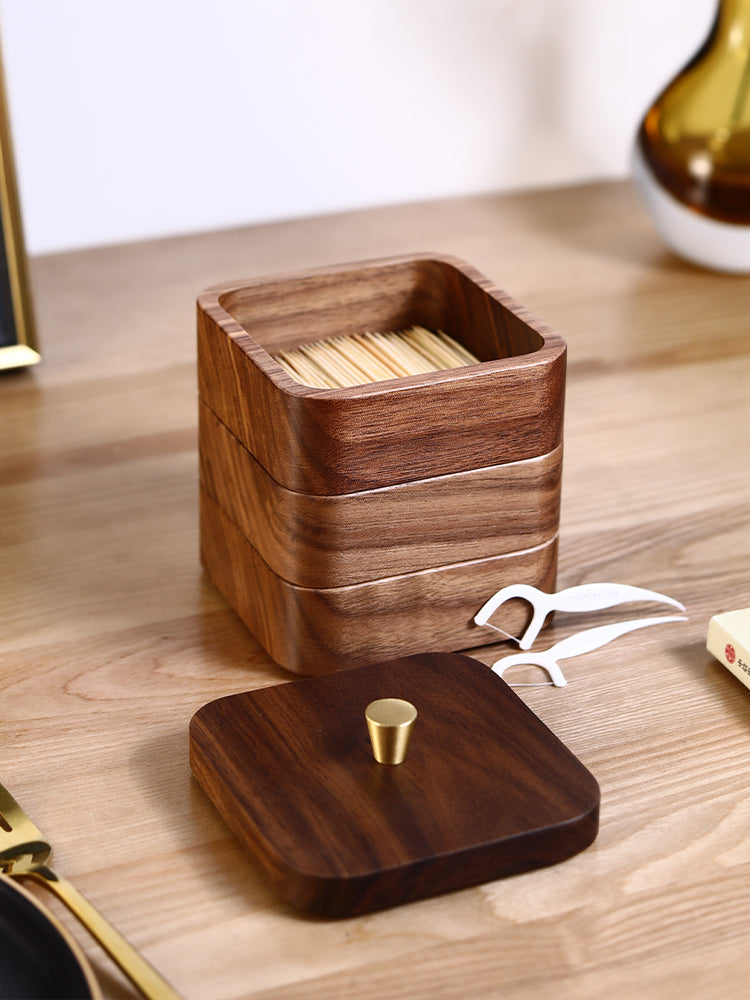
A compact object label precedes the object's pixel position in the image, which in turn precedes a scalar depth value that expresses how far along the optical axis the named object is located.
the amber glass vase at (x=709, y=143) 1.00
